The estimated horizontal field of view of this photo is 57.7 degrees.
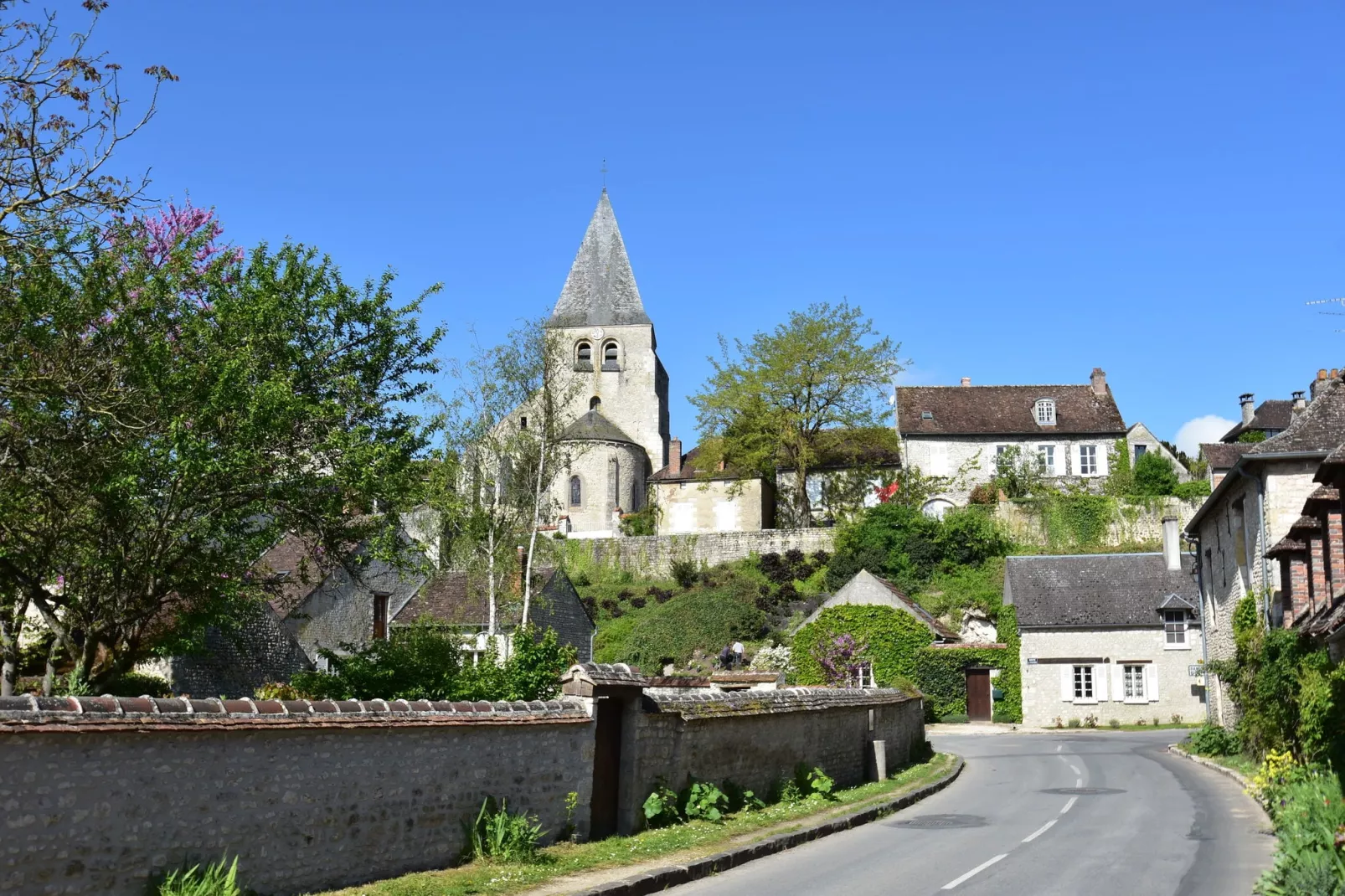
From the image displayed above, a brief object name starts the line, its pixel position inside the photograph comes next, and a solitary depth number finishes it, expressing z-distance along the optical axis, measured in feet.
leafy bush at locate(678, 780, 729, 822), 49.62
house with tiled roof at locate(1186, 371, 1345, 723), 65.16
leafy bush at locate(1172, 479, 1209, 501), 175.94
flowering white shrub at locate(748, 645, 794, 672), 142.82
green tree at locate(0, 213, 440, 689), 44.32
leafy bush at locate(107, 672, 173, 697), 71.77
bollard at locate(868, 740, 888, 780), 69.46
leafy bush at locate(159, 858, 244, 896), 27.96
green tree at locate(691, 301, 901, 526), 186.60
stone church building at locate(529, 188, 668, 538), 220.43
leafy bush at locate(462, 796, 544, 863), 37.91
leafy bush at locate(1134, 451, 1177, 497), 180.55
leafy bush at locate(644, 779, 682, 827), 46.96
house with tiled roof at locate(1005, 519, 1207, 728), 131.13
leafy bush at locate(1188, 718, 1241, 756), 83.05
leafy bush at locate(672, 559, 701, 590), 180.55
